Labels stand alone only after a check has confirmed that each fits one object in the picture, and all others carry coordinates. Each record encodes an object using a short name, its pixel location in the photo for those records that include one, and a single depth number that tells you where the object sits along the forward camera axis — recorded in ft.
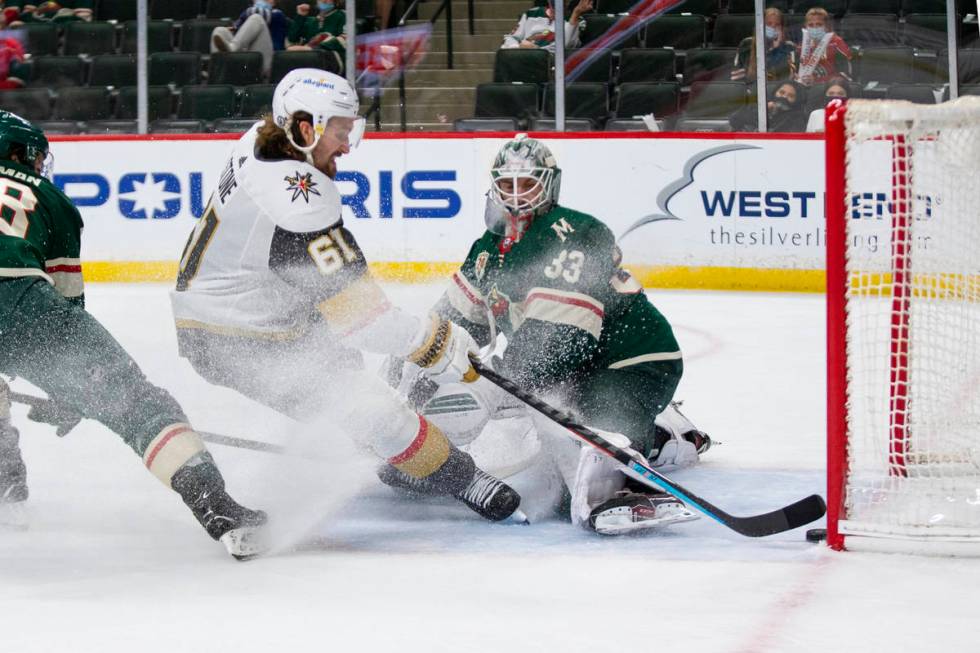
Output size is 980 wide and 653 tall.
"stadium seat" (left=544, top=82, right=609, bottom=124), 52.60
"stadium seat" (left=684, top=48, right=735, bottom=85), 51.78
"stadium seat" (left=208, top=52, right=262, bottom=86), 56.54
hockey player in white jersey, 19.88
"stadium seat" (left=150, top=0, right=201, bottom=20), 56.39
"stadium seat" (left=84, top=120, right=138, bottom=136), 54.85
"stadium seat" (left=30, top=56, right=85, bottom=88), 57.26
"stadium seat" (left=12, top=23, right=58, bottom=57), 58.44
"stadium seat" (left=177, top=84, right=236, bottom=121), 55.47
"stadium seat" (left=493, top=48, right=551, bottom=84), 53.16
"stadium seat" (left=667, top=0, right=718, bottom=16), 51.96
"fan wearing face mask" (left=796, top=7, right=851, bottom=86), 50.78
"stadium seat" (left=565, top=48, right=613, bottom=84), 52.85
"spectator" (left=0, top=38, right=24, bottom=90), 57.98
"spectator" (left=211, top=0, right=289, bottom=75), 56.90
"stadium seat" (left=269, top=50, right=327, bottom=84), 55.06
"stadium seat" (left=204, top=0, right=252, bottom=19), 57.77
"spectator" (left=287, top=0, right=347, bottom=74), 54.49
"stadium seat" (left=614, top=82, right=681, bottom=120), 52.21
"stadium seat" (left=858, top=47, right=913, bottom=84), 50.44
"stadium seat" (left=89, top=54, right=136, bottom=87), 55.72
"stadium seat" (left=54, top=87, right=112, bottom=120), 55.67
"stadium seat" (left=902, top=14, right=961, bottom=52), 50.26
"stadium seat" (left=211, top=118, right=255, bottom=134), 55.06
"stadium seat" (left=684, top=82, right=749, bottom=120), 51.31
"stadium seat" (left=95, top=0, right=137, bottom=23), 56.70
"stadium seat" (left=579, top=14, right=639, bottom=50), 52.75
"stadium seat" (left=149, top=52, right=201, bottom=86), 55.47
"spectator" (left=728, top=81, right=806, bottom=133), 50.65
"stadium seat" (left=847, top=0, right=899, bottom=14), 51.08
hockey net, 19.34
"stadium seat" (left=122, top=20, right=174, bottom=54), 55.62
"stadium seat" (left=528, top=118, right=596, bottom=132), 52.60
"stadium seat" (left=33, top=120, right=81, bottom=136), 55.42
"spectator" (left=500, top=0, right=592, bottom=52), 52.65
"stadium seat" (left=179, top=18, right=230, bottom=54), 56.70
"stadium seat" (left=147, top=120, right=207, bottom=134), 54.65
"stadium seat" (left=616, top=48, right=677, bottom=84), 52.60
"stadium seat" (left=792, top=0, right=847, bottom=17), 51.13
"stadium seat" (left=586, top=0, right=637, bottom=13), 52.80
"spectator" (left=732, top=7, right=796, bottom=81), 50.96
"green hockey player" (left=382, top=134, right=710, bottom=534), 21.62
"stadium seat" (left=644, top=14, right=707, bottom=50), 52.29
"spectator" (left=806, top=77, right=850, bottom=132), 50.37
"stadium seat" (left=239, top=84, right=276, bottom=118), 55.67
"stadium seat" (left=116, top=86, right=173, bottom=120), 55.11
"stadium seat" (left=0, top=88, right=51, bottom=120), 56.90
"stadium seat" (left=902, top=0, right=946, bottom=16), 50.26
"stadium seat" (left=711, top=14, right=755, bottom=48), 51.24
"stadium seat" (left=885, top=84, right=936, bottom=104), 50.06
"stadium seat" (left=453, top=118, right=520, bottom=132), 53.36
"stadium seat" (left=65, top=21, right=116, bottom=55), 57.06
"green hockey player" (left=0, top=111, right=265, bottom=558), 19.16
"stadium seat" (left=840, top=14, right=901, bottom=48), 50.67
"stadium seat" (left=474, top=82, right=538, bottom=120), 53.36
